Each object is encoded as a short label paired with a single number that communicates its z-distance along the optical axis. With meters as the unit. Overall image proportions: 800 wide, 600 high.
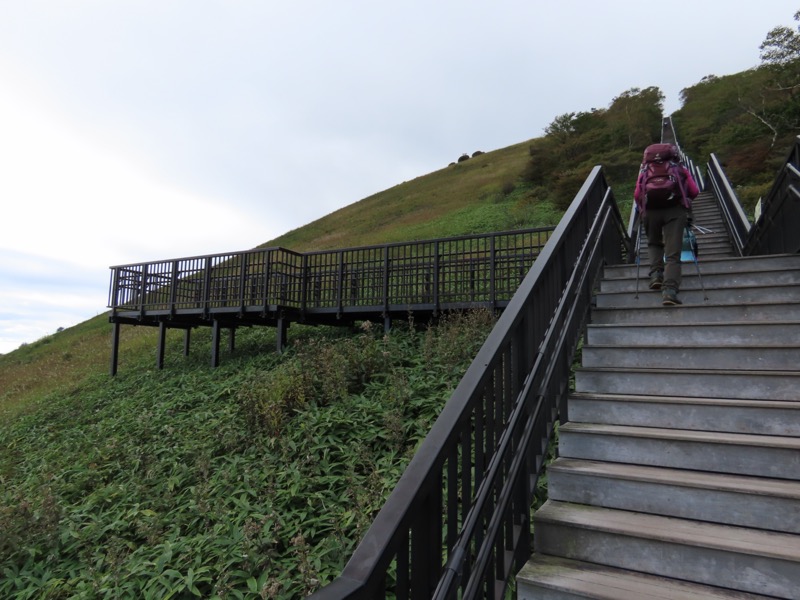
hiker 4.30
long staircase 2.00
